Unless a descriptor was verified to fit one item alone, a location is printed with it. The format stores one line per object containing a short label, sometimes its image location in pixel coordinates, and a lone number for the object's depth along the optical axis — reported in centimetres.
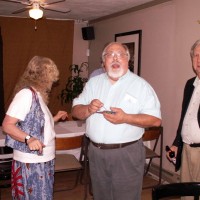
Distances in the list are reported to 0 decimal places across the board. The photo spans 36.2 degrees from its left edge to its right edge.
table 354
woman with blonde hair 211
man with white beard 210
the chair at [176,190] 147
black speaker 636
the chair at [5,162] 322
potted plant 631
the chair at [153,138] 375
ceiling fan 389
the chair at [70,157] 320
